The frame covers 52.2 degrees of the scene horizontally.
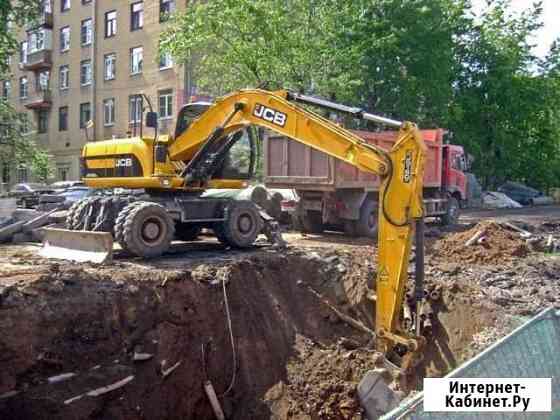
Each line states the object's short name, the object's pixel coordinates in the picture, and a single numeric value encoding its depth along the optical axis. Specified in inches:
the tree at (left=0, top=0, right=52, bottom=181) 813.9
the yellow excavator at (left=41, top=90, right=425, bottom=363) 260.8
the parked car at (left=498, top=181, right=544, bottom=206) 1279.5
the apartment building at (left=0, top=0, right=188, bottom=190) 1245.1
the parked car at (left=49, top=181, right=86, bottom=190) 925.5
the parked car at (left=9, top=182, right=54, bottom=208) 794.2
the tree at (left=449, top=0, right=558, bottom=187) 1102.4
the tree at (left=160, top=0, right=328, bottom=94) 761.6
